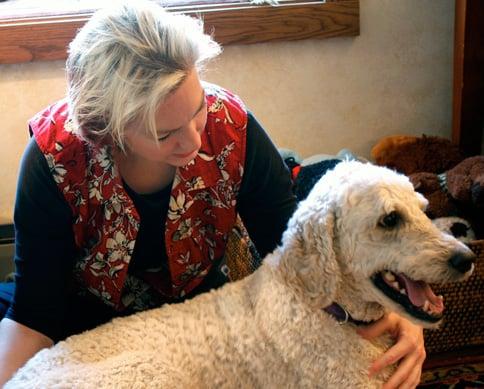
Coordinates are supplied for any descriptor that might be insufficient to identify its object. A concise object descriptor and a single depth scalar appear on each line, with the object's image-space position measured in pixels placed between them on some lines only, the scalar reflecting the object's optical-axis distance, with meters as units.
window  1.88
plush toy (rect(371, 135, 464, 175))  1.97
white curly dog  1.04
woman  1.08
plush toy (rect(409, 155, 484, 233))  1.70
